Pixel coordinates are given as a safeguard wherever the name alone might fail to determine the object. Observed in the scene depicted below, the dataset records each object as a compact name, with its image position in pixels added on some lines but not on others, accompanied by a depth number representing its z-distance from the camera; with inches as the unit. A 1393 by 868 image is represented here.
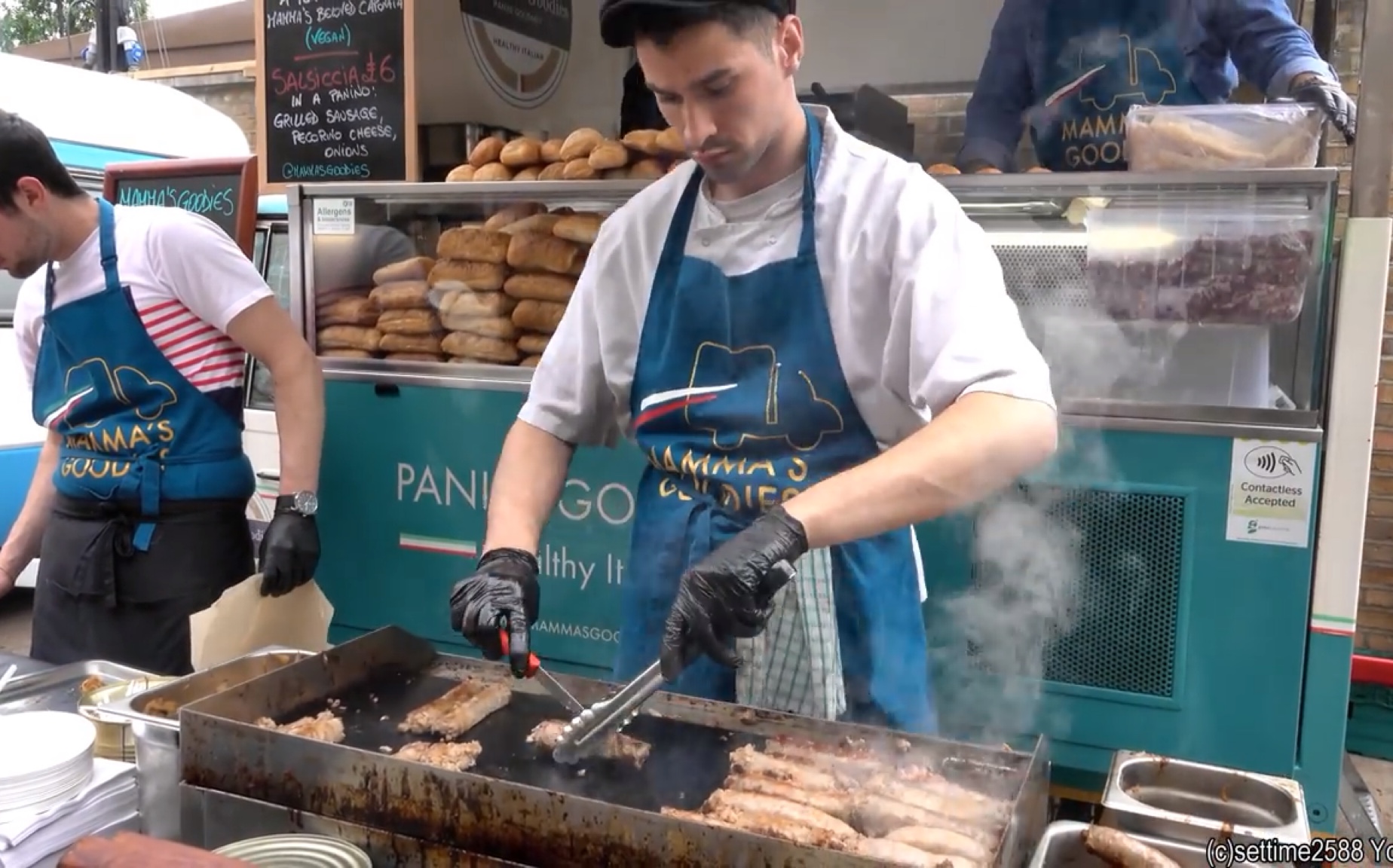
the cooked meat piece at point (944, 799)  58.1
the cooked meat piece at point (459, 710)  71.2
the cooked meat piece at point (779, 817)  55.2
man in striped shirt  105.8
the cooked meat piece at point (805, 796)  60.1
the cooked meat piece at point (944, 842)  54.0
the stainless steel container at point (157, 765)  65.1
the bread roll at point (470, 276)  132.5
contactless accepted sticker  97.5
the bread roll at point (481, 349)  132.2
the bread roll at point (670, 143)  124.2
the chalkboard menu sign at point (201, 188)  151.0
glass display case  97.5
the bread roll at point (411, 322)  135.7
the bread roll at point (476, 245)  132.0
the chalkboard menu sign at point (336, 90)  148.3
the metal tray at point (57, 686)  85.3
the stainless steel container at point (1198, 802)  53.2
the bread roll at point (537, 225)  131.0
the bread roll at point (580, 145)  127.6
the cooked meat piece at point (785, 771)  62.2
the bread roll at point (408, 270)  138.6
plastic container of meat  97.0
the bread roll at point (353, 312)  139.5
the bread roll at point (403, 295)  136.6
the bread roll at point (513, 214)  132.0
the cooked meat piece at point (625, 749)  65.8
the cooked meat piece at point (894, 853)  51.9
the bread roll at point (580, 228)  127.9
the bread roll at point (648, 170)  124.9
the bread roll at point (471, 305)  132.9
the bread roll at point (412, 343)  136.2
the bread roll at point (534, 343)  129.8
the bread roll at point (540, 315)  129.6
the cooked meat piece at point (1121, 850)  49.3
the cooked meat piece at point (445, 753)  63.9
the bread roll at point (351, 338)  138.3
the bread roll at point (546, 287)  129.6
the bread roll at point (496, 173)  132.6
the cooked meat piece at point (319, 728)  66.2
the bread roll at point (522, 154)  130.9
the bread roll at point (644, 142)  125.6
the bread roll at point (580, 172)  125.3
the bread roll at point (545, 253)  128.8
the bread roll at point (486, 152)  136.4
